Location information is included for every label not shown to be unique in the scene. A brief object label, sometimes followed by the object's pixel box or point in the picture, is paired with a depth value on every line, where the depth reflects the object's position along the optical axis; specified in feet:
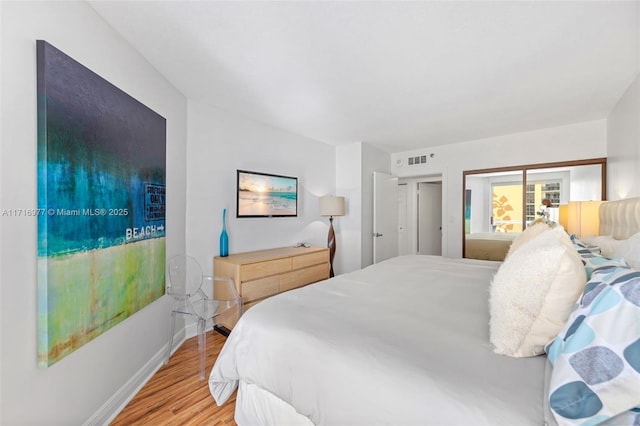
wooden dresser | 8.91
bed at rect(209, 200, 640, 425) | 2.42
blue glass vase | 9.81
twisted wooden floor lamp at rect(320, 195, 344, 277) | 13.34
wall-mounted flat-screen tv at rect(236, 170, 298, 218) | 10.74
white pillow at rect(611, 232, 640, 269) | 3.74
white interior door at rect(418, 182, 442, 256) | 19.33
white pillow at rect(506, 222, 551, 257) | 6.44
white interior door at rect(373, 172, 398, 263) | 15.01
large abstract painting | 4.05
